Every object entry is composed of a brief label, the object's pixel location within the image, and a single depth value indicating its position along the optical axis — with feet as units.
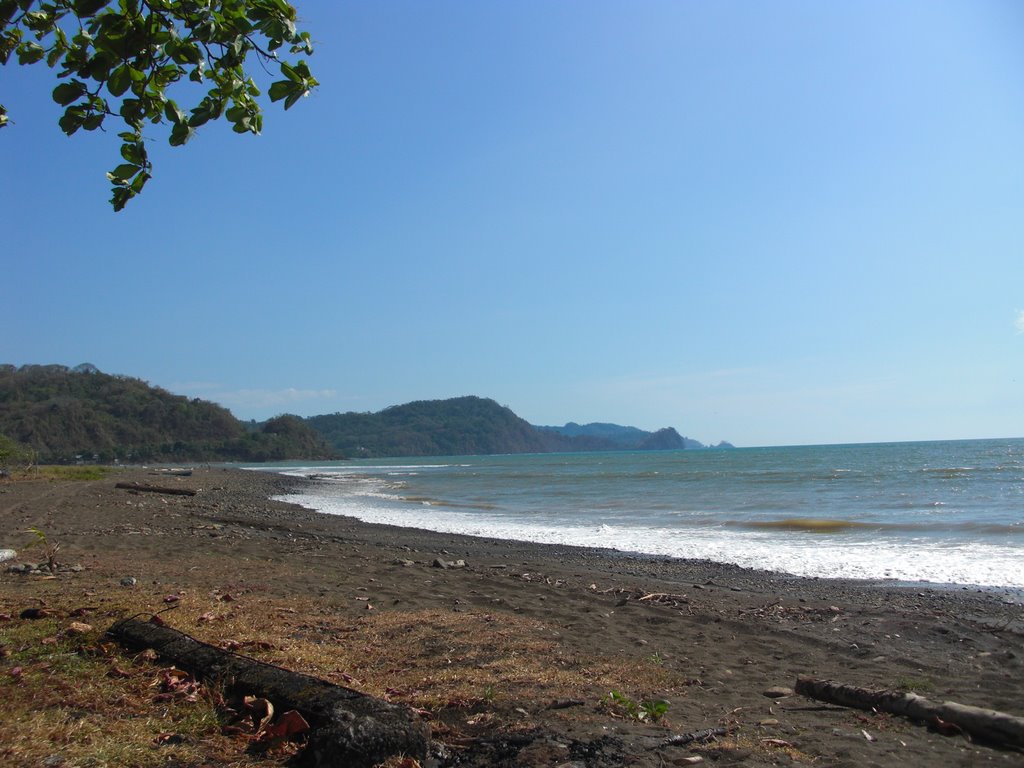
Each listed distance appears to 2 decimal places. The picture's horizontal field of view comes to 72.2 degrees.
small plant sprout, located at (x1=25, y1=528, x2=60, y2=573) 23.50
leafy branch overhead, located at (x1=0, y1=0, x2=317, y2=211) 10.50
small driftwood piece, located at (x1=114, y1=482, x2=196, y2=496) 81.15
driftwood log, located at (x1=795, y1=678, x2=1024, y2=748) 12.00
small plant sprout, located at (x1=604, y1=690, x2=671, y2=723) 12.38
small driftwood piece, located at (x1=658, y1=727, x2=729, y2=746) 11.18
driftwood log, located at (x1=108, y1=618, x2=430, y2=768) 9.38
